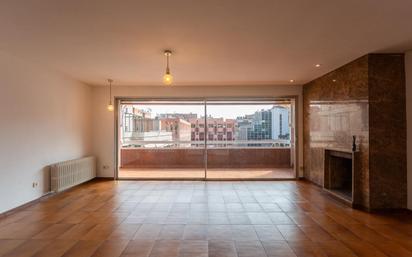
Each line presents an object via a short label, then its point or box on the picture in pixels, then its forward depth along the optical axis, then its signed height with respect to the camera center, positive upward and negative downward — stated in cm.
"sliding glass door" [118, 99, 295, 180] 784 -22
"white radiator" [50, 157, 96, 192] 568 -95
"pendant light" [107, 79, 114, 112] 680 +103
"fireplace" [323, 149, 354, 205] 591 -90
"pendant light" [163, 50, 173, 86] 418 +84
